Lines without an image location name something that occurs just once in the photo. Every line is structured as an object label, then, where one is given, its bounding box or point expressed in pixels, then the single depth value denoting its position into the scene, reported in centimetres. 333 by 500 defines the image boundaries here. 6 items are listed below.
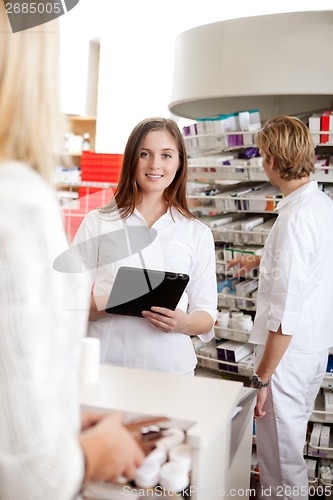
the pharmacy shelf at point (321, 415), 228
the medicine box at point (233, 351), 237
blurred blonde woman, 68
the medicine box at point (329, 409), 227
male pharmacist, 184
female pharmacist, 171
